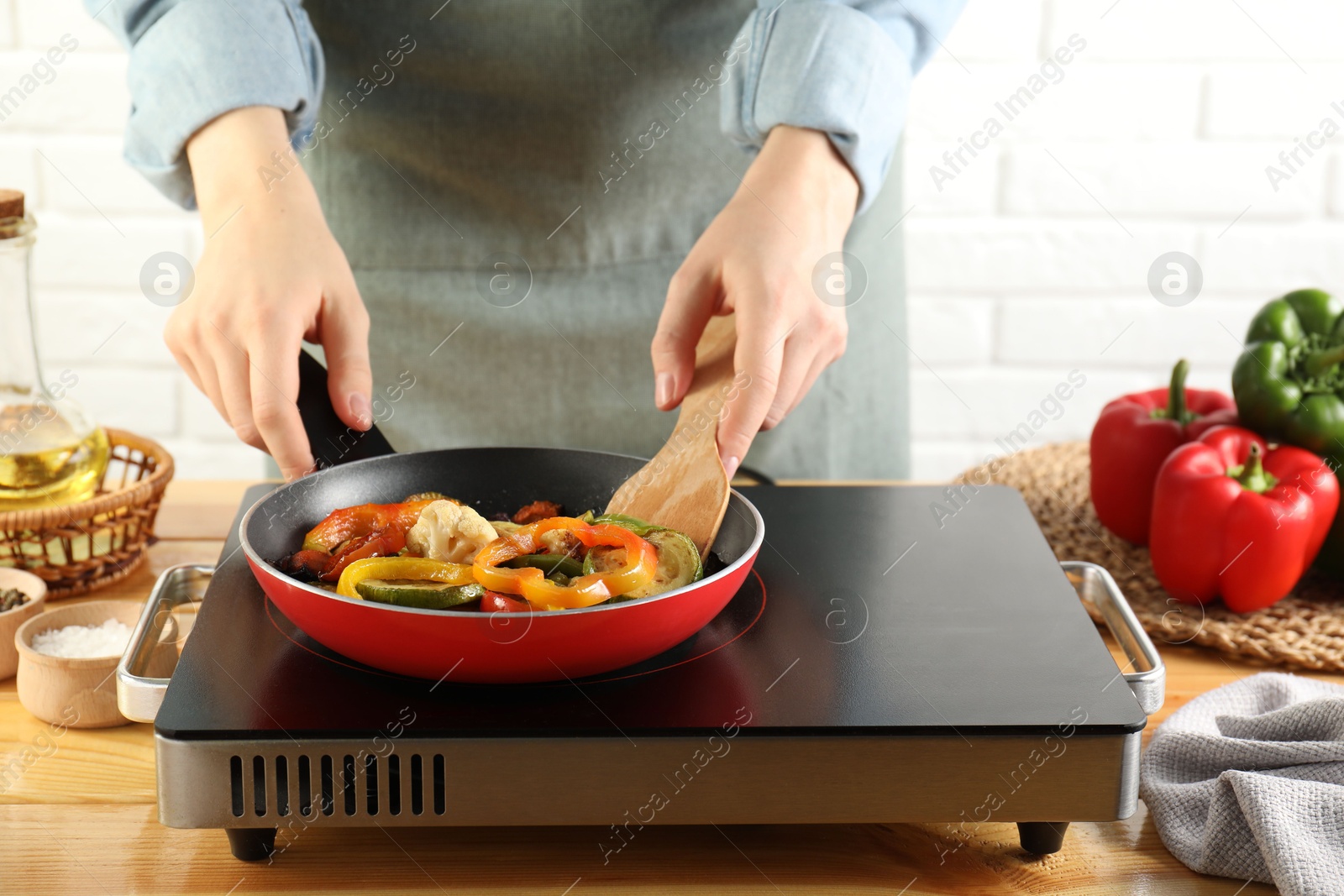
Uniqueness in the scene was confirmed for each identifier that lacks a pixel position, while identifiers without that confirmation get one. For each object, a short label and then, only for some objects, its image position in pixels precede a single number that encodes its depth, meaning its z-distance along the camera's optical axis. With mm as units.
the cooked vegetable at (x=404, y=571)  781
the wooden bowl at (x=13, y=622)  962
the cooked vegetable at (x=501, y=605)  754
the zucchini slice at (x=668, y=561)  816
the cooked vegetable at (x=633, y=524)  871
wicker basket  1062
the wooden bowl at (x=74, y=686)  888
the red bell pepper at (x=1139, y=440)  1292
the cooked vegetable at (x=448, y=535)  844
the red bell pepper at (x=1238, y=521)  1124
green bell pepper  1249
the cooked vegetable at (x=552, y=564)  827
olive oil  1099
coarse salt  938
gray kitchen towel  739
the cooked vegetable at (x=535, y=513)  964
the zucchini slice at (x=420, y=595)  763
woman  973
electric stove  708
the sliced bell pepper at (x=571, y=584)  749
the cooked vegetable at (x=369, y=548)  843
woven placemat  1056
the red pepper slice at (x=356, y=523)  873
